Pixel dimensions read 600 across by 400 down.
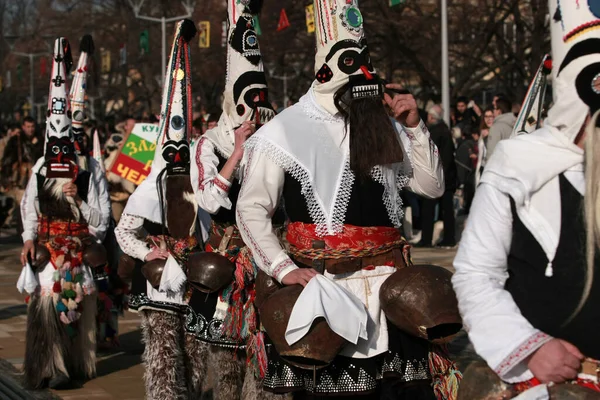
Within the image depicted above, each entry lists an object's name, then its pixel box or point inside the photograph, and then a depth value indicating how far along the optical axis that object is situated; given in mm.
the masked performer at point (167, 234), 6996
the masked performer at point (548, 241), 3125
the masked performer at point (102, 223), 9023
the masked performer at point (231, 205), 6332
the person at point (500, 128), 12320
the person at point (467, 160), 18241
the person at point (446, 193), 15617
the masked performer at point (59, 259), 8516
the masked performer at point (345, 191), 4789
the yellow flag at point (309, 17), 26719
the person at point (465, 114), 20453
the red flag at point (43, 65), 56844
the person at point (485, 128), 13750
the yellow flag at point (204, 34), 36188
